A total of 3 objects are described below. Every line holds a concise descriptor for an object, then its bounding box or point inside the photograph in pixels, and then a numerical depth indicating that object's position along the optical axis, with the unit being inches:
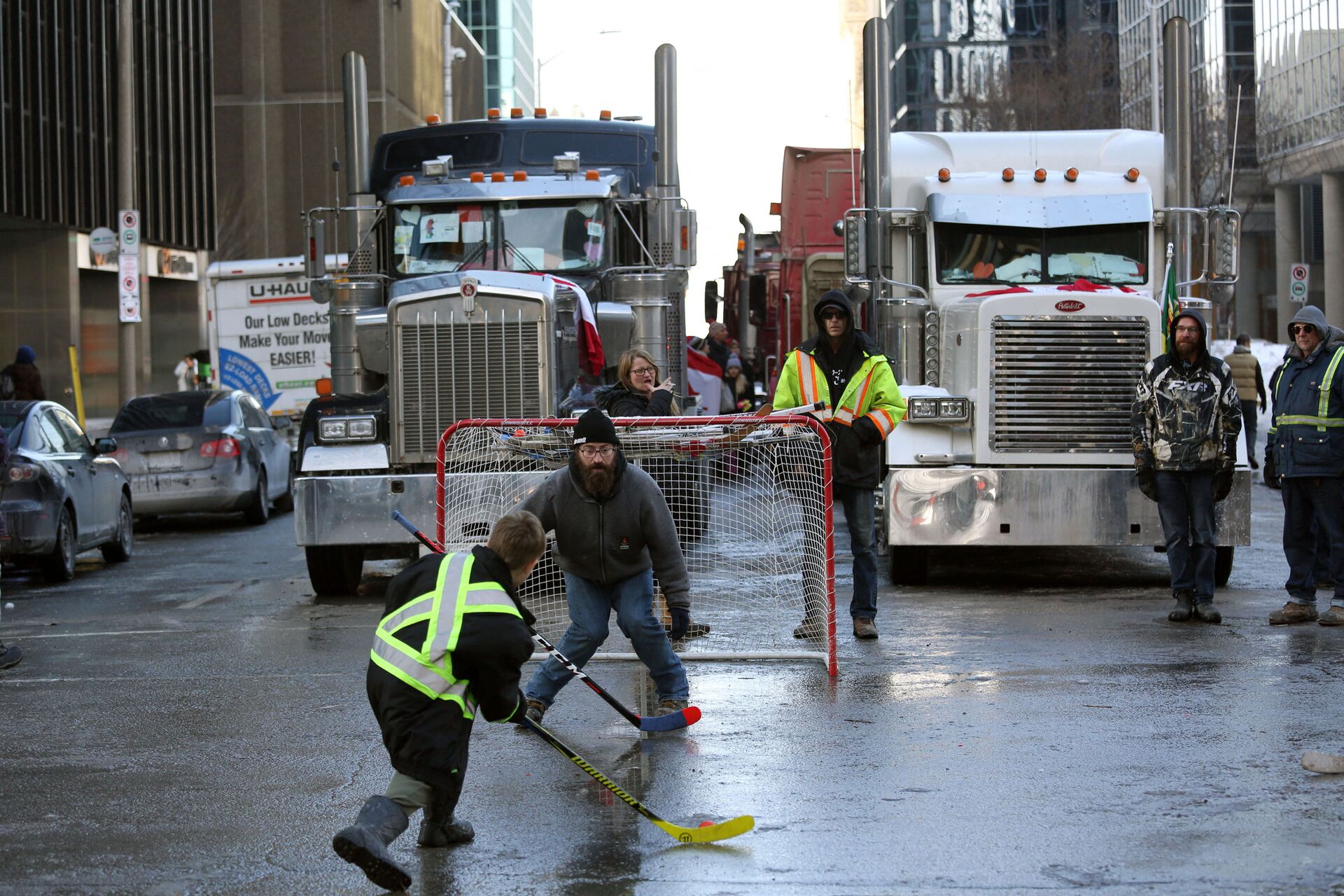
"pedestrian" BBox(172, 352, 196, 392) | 1546.5
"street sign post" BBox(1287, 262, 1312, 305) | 1347.2
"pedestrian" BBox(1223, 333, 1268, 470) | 972.6
